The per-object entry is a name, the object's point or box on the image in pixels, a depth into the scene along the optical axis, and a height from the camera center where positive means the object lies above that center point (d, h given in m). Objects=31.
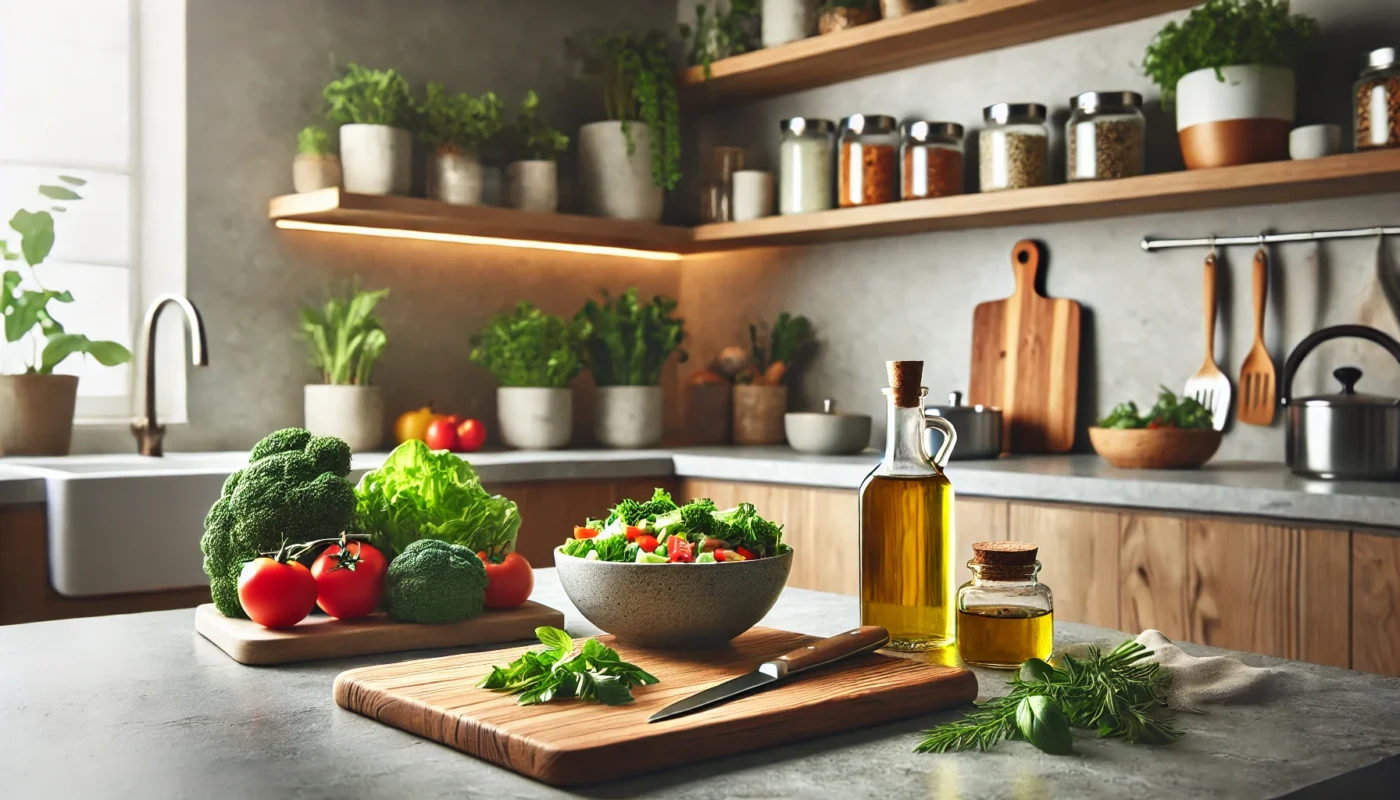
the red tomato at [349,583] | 1.31 -0.19
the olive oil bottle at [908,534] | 1.23 -0.14
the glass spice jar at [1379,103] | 2.54 +0.58
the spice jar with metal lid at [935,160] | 3.29 +0.60
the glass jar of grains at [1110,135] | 2.96 +0.60
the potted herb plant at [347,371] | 3.36 +0.06
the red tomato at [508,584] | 1.41 -0.21
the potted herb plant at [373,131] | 3.34 +0.69
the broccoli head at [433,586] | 1.32 -0.20
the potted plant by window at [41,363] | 2.93 +0.08
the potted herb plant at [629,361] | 3.68 +0.10
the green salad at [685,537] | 1.17 -0.14
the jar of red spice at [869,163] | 3.45 +0.62
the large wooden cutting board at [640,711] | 0.88 -0.24
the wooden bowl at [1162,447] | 2.68 -0.12
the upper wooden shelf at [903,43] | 3.13 +0.94
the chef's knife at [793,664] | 0.97 -0.23
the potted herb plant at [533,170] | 3.67 +0.65
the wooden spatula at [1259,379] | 2.93 +0.03
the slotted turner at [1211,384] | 3.00 +0.02
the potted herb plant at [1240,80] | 2.72 +0.67
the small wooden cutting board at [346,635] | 1.24 -0.24
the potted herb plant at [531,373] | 3.54 +0.06
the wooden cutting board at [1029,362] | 3.27 +0.08
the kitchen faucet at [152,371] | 2.97 +0.06
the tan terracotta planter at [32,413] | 2.93 -0.04
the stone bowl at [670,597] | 1.14 -0.18
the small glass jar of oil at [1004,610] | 1.15 -0.20
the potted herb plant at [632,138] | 3.85 +0.77
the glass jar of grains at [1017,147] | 3.13 +0.60
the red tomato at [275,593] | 1.25 -0.19
